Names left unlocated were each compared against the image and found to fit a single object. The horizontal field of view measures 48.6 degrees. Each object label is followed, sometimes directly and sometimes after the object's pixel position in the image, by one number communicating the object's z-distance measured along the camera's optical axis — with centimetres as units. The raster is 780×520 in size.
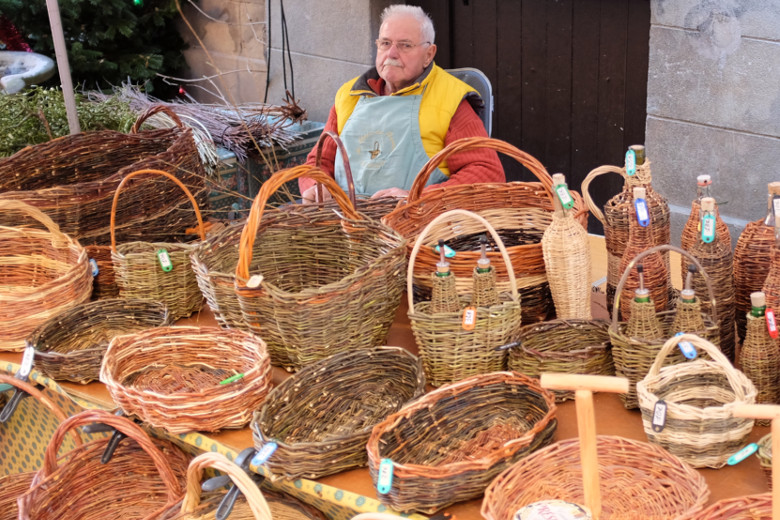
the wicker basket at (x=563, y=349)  182
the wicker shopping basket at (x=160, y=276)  235
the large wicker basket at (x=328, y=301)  188
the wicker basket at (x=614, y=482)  150
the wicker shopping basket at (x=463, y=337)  183
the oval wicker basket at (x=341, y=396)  181
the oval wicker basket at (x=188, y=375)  179
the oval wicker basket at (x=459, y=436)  152
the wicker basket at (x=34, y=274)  225
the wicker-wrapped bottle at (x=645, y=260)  186
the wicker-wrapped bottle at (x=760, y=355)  166
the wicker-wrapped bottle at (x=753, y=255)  183
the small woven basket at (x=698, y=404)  153
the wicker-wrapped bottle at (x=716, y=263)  179
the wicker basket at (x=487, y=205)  225
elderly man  302
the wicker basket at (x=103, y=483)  199
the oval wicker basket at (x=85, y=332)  208
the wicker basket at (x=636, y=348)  169
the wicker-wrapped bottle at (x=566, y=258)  199
